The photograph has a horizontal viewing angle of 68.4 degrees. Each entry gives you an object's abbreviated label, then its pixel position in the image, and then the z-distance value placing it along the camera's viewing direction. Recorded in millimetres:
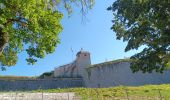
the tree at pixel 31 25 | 7363
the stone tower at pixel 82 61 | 23595
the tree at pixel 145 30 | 8735
